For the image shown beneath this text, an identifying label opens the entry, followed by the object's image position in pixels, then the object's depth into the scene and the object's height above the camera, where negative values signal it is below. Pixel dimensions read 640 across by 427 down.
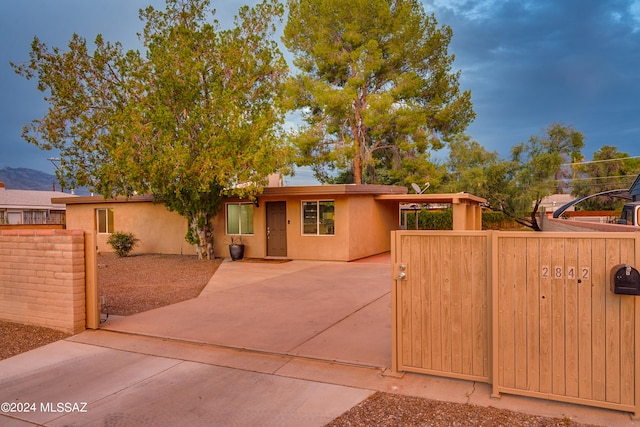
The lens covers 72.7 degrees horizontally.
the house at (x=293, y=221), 15.23 -0.37
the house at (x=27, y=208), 29.39 +0.39
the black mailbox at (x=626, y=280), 3.25 -0.55
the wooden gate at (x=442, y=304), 3.93 -0.88
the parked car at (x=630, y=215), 8.30 -0.16
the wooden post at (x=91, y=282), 6.13 -0.98
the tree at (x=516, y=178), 26.42 +1.94
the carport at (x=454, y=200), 16.25 +0.38
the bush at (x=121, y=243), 17.35 -1.21
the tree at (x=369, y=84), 22.73 +6.96
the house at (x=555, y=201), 39.31 +0.69
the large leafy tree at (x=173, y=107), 12.73 +3.31
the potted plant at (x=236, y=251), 15.63 -1.43
